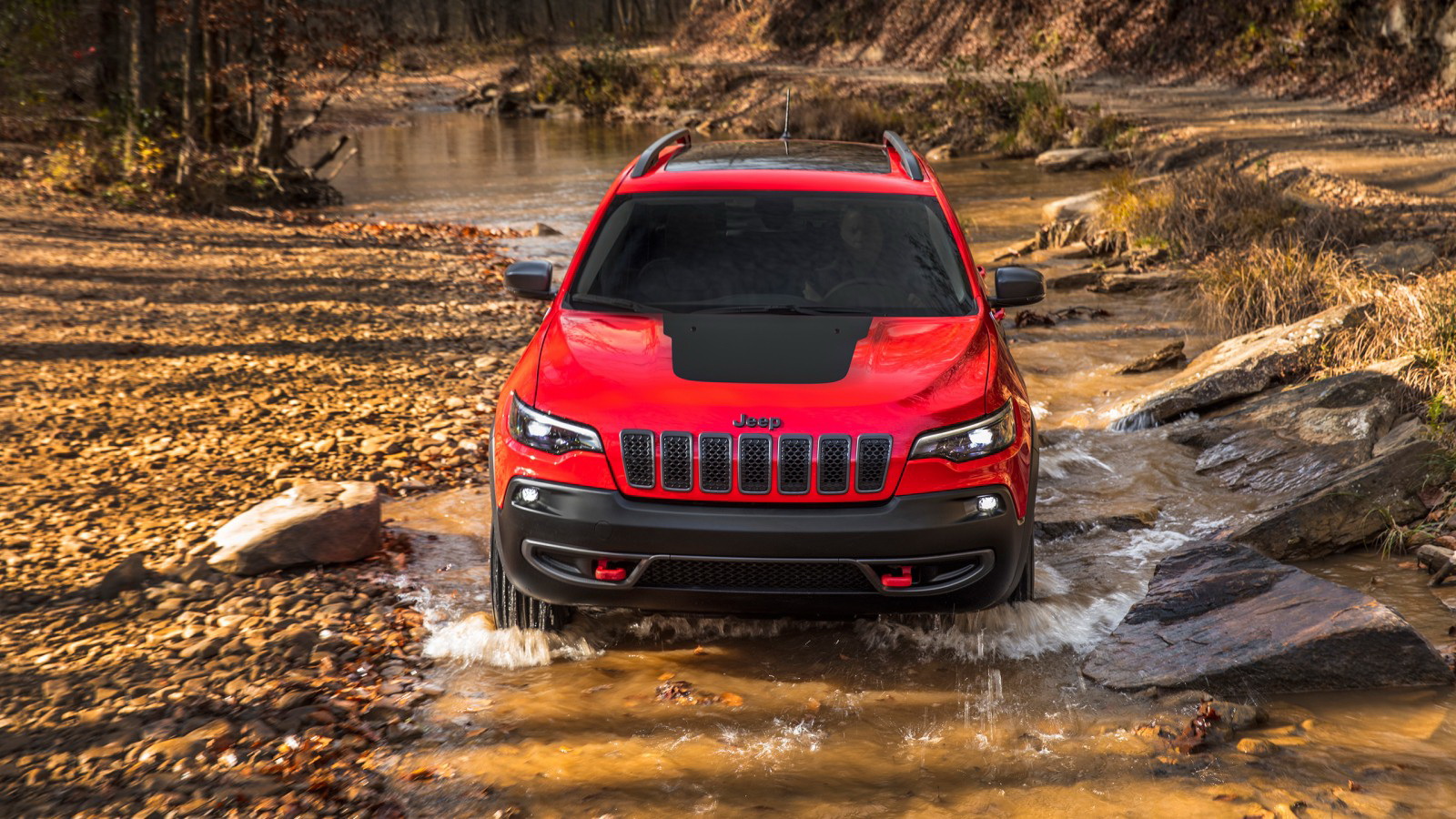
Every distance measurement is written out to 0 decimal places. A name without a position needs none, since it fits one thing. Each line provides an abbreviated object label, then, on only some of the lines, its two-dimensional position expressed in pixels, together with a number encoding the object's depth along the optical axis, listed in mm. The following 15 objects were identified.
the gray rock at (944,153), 25250
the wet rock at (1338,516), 5551
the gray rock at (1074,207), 15602
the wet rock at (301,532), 5328
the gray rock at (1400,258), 9719
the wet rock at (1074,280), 12781
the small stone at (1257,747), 3887
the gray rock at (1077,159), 21562
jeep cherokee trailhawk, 3918
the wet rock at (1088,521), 5996
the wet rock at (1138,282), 12125
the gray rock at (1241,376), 7816
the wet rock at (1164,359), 9266
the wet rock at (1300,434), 6535
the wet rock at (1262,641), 4246
